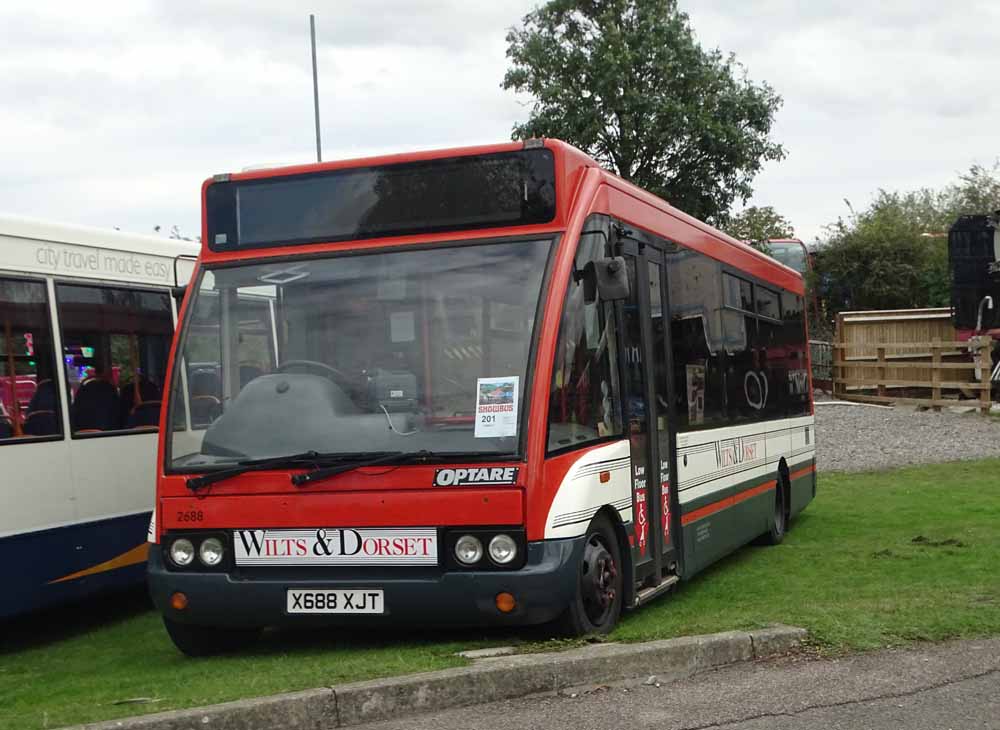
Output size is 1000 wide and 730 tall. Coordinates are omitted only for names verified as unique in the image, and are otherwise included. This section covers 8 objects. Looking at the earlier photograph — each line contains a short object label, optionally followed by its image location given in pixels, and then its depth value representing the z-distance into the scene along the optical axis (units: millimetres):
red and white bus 7652
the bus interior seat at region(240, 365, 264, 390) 8156
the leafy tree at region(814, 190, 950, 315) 50875
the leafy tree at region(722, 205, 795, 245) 45500
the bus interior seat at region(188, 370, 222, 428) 8172
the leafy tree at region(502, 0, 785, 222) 35812
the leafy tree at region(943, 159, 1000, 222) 61866
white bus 9703
